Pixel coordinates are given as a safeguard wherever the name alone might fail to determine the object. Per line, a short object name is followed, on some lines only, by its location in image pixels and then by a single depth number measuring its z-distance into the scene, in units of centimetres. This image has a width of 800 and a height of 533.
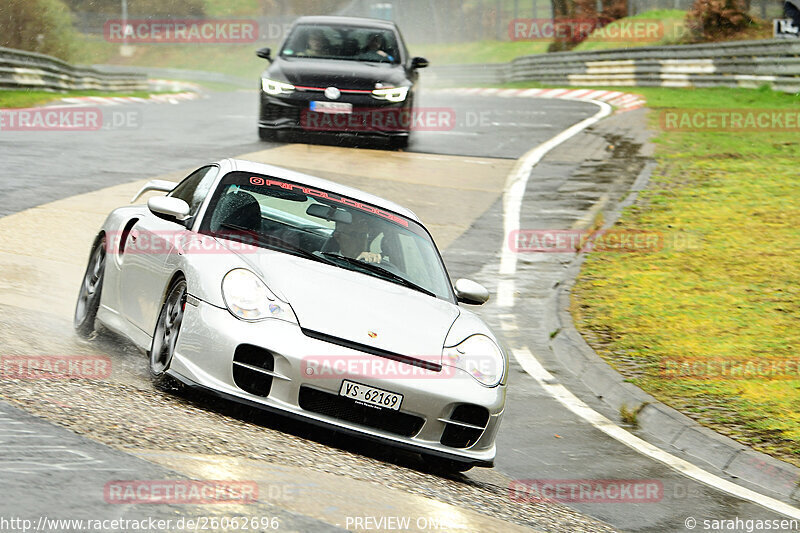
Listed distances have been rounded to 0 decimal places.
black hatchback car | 3637
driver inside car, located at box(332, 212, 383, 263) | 1391
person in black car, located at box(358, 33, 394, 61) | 3809
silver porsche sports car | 1157
